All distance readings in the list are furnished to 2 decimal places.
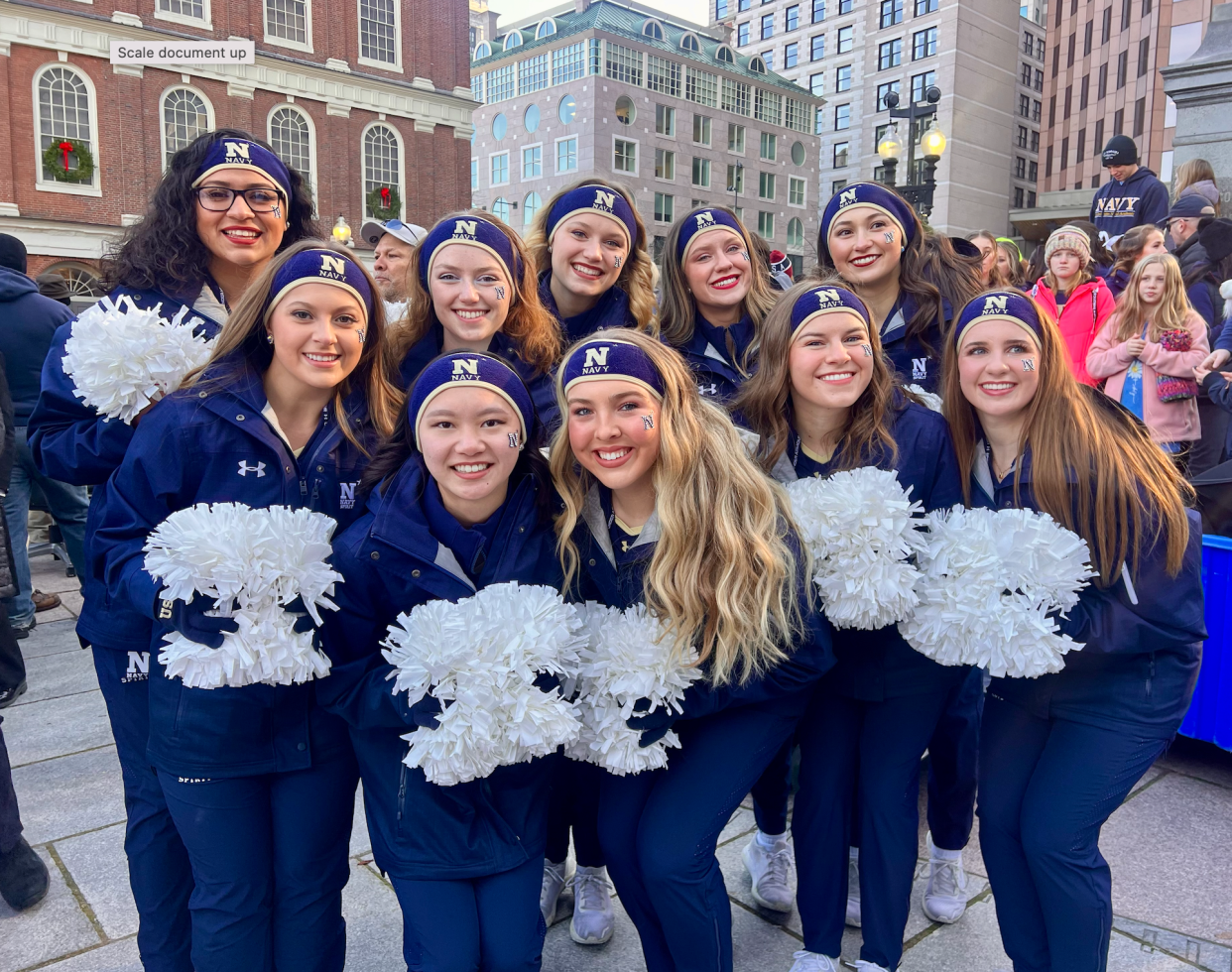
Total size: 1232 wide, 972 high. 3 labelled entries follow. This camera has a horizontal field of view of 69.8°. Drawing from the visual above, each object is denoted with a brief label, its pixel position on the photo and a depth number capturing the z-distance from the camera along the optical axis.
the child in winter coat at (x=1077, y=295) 6.58
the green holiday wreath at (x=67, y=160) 22.83
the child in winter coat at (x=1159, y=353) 5.57
